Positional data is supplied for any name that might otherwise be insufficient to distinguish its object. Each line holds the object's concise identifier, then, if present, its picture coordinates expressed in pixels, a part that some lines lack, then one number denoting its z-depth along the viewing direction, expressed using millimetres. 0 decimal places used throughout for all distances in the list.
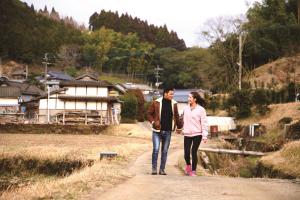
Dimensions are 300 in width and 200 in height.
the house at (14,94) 48762
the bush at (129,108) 42447
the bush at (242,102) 33250
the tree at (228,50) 42844
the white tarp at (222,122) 33719
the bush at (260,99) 33250
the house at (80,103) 40719
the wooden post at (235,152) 18666
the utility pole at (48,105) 40491
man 8930
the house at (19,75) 72125
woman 8914
